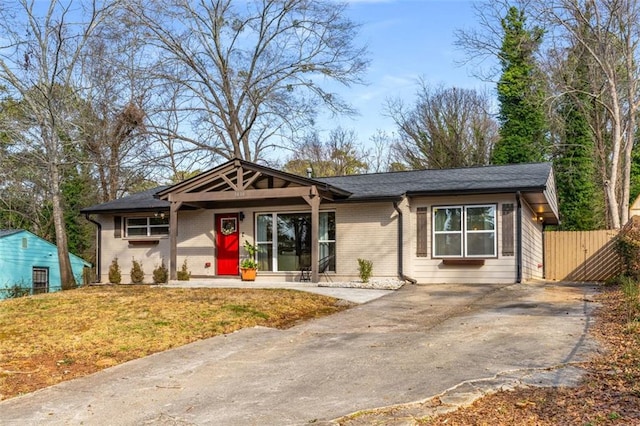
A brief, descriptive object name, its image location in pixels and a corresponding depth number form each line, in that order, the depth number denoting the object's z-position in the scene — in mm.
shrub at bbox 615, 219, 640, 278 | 12984
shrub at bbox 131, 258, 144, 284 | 19000
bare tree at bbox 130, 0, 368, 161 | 26844
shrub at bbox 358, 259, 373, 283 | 15750
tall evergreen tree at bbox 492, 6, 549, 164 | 28562
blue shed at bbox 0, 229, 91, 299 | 22500
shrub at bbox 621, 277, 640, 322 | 8781
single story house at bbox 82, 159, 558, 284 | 15430
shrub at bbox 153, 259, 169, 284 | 18484
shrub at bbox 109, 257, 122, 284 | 19281
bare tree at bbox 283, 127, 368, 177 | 38906
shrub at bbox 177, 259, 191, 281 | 18000
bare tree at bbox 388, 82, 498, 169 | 32156
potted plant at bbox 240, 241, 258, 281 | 17219
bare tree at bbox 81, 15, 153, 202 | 22734
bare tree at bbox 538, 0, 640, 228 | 23641
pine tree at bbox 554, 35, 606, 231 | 27312
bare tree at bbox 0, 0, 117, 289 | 19000
